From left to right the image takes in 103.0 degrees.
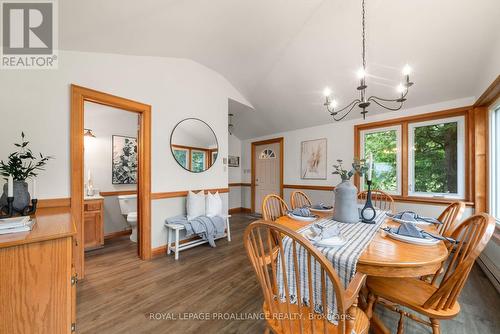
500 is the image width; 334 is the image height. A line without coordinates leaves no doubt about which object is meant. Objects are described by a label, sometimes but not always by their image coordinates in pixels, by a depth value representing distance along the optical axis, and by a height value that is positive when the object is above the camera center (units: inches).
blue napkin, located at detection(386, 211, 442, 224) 61.9 -16.5
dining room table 36.5 -17.5
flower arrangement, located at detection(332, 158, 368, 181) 58.6 -0.8
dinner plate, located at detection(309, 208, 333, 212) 76.4 -16.6
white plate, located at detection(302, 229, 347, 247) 41.9 -16.2
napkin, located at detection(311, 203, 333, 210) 79.4 -16.3
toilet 129.1 -26.0
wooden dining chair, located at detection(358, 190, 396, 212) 115.7 -19.3
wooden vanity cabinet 108.8 -31.6
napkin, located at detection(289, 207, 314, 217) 67.4 -15.7
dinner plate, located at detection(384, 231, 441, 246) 44.2 -16.6
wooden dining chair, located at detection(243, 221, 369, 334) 28.2 -20.9
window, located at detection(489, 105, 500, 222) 94.2 +1.9
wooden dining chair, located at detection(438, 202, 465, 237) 60.7 -16.6
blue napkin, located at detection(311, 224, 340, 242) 44.8 -15.6
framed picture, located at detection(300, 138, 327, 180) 159.8 +6.1
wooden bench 99.5 -42.1
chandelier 59.9 +37.6
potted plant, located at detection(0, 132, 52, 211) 54.6 -4.5
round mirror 113.2 +13.4
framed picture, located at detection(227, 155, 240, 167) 217.6 +6.6
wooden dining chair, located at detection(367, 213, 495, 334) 36.8 -28.0
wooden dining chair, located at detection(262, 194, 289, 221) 74.7 -17.0
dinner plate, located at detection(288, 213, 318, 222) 64.0 -16.7
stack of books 41.5 -12.6
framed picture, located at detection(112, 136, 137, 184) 139.4 +5.1
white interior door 196.1 -4.0
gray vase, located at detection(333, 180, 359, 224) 60.2 -11.1
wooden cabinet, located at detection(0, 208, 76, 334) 37.7 -23.1
